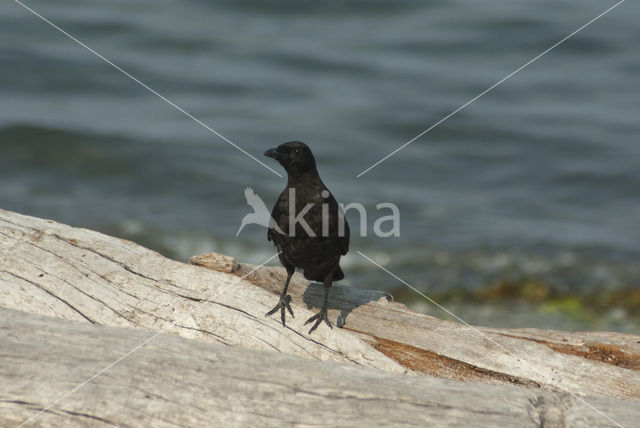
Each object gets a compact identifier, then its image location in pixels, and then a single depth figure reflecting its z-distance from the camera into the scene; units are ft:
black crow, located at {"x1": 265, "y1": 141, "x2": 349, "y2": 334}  35.19
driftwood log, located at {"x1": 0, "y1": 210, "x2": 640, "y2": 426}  22.04
